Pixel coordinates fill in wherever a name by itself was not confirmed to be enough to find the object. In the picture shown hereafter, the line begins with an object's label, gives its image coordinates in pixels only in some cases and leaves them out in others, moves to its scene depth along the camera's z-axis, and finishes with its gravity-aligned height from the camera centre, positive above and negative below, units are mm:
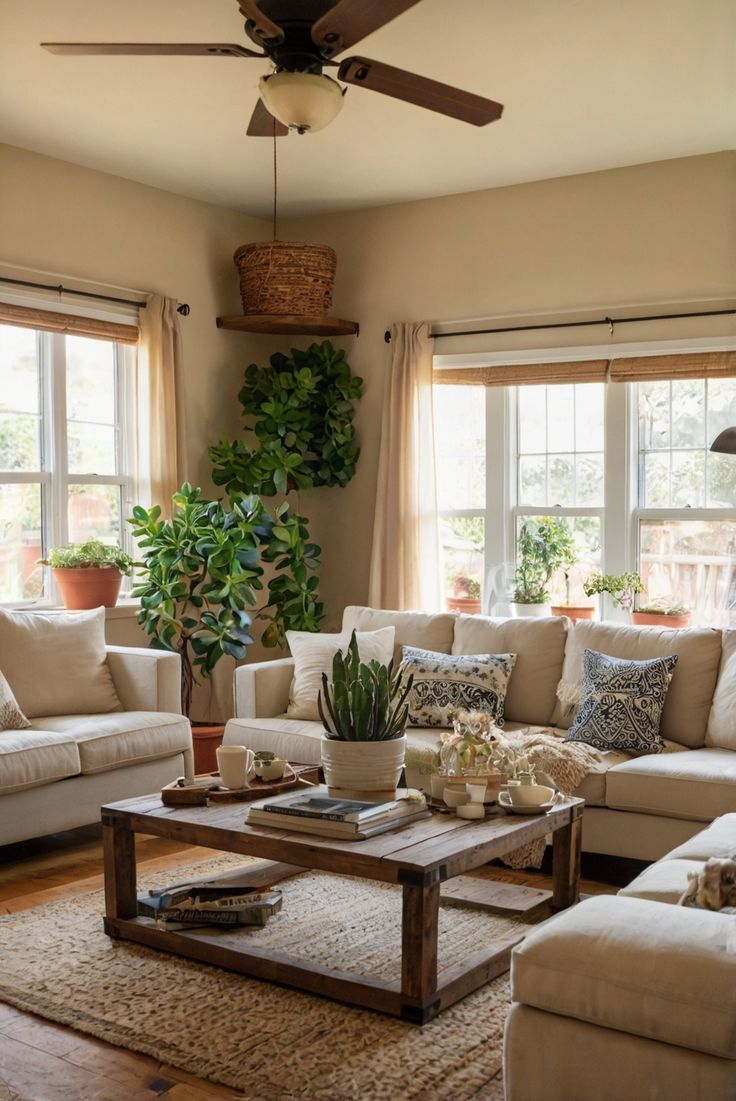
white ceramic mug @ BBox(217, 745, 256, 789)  3424 -771
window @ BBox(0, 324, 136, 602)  5285 +308
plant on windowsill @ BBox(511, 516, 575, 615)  5703 -254
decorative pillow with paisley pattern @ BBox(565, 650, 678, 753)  4230 -735
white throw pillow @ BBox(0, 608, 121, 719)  4660 -640
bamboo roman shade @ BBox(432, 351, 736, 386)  5277 +692
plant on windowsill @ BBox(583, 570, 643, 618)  5426 -365
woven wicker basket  5840 +1221
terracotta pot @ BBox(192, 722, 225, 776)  5352 -1112
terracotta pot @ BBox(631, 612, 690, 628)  5215 -503
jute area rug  2535 -1264
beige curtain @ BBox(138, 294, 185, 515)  5754 +537
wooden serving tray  3379 -841
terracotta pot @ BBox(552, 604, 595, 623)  5617 -496
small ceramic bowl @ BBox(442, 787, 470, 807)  3188 -806
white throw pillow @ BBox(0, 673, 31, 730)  4332 -776
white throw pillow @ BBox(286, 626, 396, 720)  4797 -630
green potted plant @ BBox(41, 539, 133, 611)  5254 -280
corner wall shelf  5918 +988
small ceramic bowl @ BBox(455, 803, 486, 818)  3148 -833
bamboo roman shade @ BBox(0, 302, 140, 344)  5141 +886
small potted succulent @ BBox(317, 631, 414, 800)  3166 -624
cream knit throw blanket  3971 -896
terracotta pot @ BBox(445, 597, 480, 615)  6004 -501
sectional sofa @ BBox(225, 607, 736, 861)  3846 -813
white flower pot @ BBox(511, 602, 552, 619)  5688 -500
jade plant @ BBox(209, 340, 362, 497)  5941 +449
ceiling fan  2834 +1193
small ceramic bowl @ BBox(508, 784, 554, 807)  3205 -803
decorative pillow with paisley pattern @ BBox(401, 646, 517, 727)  4648 -721
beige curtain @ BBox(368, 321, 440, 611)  6008 +139
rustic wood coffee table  2768 -961
